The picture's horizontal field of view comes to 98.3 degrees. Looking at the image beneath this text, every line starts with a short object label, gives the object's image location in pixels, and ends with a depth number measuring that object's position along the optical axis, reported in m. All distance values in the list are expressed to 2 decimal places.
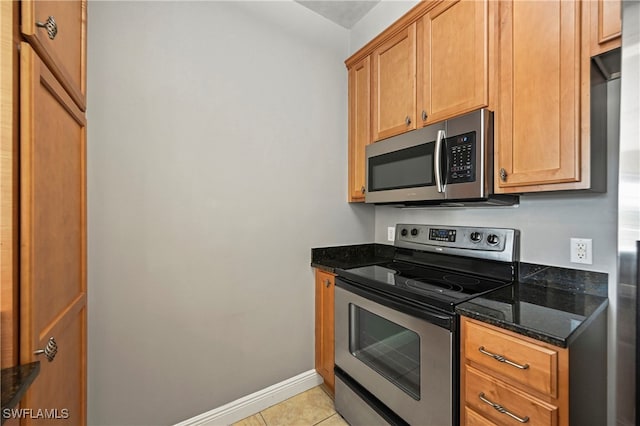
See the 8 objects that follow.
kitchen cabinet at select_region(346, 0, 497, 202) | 1.35
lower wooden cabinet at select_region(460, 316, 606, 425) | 0.86
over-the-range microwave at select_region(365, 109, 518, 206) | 1.31
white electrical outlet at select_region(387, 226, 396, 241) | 2.23
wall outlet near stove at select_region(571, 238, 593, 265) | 1.24
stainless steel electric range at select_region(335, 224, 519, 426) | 1.17
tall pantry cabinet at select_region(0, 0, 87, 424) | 0.63
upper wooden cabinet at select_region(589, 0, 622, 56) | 0.96
